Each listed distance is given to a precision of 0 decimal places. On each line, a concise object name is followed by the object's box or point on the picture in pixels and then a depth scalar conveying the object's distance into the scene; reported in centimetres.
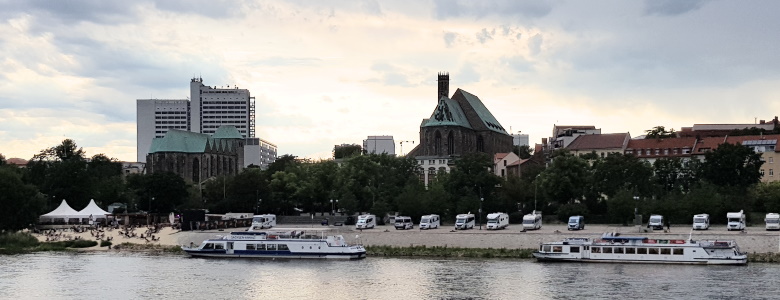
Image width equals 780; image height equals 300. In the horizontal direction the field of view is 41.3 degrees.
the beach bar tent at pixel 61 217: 12144
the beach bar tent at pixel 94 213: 12264
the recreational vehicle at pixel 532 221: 9781
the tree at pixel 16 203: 10294
